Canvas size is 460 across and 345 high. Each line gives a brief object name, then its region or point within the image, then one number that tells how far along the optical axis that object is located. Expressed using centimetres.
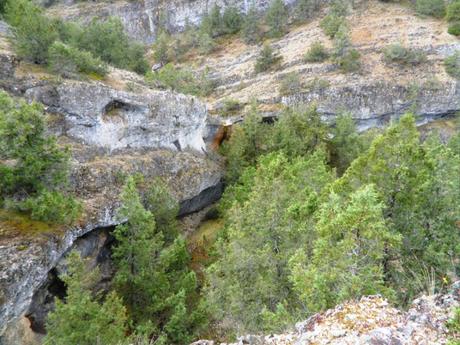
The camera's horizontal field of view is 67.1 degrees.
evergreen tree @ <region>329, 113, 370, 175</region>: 3160
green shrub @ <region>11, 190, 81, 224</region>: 1457
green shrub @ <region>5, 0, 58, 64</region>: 2362
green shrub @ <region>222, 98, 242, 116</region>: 4141
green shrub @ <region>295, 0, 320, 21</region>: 5753
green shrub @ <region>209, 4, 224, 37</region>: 6191
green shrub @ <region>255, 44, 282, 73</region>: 4862
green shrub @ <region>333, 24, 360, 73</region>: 4397
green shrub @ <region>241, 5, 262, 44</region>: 5725
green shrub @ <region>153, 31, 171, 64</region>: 5938
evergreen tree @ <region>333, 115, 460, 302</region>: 1126
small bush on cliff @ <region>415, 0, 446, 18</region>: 5016
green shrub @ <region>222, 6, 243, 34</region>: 6153
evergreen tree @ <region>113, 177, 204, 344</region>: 1719
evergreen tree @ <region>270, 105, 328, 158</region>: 3089
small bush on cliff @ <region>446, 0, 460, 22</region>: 4659
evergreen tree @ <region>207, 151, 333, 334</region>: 1415
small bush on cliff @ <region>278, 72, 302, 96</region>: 4281
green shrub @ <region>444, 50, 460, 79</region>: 4100
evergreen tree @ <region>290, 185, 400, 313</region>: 945
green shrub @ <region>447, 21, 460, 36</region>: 4537
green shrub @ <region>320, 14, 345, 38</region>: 4809
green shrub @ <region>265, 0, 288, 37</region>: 5603
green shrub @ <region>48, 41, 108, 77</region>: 2458
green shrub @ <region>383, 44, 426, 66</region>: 4341
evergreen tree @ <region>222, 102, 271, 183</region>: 3259
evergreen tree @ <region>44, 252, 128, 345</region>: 1221
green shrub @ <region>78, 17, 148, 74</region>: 3703
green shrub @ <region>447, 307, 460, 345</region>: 700
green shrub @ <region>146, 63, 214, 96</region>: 3671
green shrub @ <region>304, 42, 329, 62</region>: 4609
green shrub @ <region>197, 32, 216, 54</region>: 5741
